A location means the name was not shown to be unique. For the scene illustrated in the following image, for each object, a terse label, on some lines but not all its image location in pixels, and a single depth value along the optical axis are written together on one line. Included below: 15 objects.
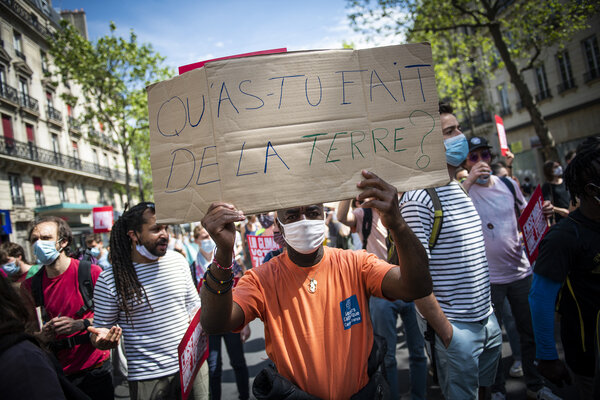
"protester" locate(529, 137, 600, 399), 2.11
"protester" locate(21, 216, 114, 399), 3.04
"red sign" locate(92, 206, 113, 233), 9.71
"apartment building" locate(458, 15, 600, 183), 19.67
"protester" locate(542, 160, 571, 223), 5.65
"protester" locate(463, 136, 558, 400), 3.60
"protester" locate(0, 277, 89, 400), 1.28
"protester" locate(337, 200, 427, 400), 3.56
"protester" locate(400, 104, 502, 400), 2.39
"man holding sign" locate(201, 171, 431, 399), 1.60
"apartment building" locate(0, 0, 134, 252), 23.98
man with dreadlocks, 2.86
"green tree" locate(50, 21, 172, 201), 19.38
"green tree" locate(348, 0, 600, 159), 10.60
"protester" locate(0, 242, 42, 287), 5.65
